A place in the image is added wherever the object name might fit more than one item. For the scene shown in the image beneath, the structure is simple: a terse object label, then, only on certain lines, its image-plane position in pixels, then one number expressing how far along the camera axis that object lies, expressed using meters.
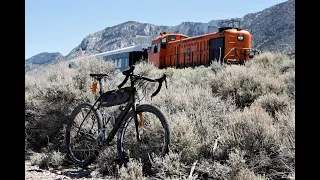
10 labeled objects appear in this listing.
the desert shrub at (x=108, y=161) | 5.74
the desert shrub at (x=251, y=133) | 5.45
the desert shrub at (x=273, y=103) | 8.23
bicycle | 5.34
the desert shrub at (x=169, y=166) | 5.03
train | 18.14
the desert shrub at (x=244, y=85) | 9.89
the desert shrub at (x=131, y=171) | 4.81
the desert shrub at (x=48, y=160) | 6.65
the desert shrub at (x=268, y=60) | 15.76
